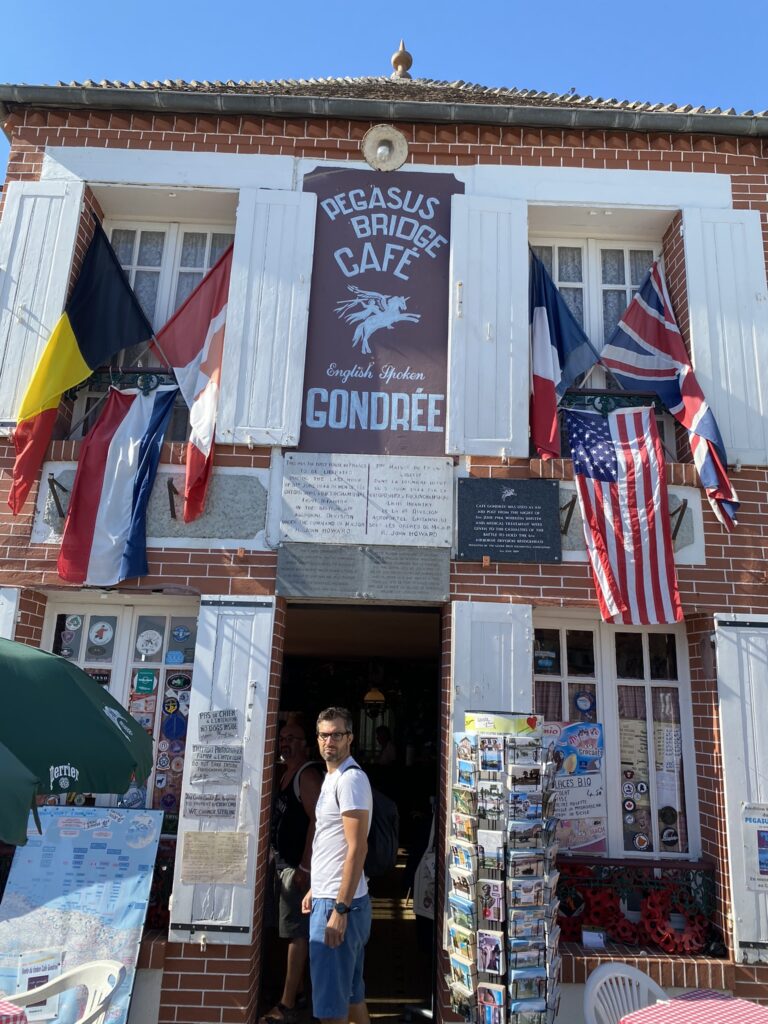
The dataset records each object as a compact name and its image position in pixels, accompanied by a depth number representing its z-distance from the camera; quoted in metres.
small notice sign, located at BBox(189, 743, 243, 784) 5.62
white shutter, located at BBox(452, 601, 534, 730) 5.79
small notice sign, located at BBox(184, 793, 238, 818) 5.56
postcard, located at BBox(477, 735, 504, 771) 4.91
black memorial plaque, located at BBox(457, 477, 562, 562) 6.07
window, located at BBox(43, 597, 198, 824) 6.11
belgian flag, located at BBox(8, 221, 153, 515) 6.21
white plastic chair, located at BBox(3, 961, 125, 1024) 4.30
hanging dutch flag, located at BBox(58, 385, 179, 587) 6.02
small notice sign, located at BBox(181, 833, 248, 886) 5.46
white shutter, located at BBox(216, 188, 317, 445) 6.31
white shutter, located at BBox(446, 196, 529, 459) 6.33
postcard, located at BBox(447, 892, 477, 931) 4.78
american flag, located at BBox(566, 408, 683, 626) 5.96
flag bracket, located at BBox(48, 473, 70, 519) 6.17
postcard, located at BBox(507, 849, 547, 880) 4.77
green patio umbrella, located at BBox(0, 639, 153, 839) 3.04
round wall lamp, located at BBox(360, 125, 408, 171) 6.93
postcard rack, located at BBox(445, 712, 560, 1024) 4.66
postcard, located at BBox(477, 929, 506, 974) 4.66
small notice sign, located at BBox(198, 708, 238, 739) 5.69
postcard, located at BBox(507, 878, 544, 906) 4.73
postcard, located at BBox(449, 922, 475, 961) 4.74
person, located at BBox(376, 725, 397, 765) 11.58
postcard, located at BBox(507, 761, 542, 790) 4.86
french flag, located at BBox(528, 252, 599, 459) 6.42
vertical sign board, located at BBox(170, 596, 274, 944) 5.41
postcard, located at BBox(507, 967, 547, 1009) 4.63
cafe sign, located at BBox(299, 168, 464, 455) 6.37
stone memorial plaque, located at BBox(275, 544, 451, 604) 5.98
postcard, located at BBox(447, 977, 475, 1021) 4.68
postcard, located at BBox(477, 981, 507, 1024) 4.61
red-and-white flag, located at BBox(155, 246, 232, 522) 6.34
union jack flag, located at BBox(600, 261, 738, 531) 6.21
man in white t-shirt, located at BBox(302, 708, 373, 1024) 4.33
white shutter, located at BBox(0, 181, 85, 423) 6.45
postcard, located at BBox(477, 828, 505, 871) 4.79
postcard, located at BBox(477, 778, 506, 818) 4.86
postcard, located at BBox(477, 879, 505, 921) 4.73
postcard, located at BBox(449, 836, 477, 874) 4.85
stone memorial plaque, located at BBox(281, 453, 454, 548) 6.07
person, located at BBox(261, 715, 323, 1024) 5.52
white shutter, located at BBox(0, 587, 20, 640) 5.90
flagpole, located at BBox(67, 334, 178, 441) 6.73
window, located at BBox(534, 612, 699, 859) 6.07
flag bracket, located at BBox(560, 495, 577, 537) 6.16
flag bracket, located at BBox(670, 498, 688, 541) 6.18
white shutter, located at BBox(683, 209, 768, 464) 6.43
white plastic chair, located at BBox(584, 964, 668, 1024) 4.65
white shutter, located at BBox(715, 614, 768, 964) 5.44
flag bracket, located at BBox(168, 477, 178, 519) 6.17
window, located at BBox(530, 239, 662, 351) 7.14
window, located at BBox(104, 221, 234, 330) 7.14
